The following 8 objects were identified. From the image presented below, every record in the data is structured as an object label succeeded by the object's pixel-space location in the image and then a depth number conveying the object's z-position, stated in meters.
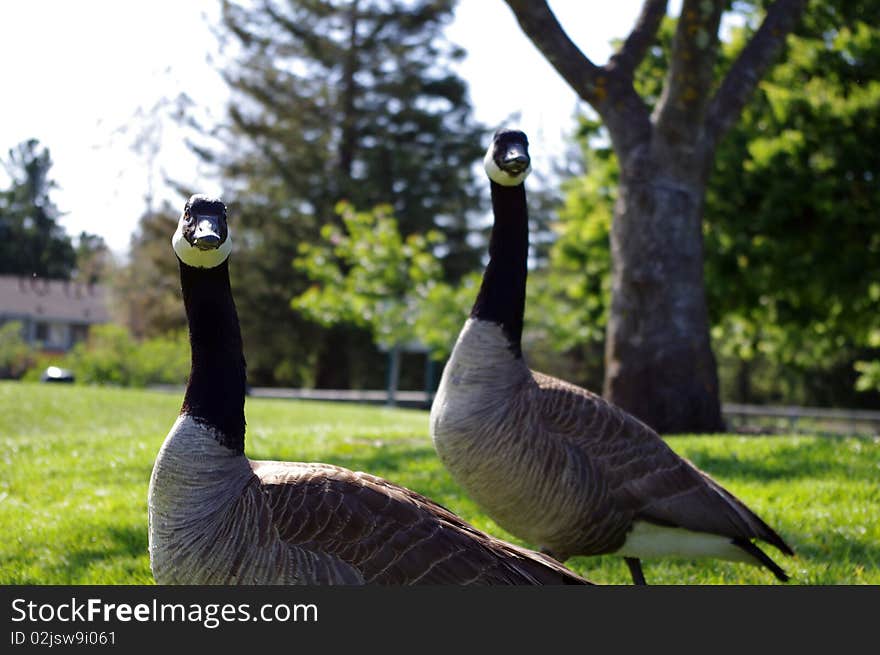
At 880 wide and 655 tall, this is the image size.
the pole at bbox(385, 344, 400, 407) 30.17
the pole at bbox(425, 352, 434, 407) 35.04
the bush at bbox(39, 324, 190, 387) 29.36
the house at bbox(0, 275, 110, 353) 32.06
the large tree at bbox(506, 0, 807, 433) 10.84
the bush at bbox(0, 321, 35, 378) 29.41
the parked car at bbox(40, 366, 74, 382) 30.75
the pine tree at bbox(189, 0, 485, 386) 42.59
